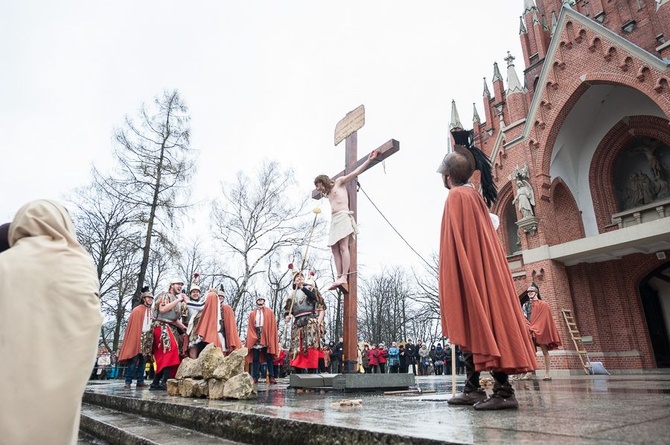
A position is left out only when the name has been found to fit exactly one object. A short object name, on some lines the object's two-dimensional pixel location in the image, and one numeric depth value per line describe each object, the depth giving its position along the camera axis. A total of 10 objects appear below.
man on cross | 6.23
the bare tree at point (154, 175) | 18.66
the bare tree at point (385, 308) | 48.22
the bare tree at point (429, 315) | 34.14
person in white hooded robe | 2.00
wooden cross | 6.09
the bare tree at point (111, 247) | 19.31
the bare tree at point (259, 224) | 23.98
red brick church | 14.66
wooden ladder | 13.88
